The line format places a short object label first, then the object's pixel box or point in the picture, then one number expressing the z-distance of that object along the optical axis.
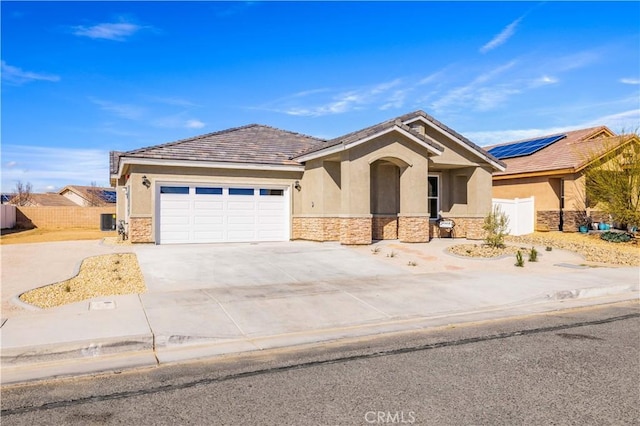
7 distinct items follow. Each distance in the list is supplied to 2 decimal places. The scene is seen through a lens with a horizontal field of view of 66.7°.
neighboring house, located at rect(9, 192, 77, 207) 55.97
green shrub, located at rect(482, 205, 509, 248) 17.36
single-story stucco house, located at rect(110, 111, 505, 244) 18.48
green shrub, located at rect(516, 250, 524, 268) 14.70
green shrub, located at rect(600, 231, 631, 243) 21.64
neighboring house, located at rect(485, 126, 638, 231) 25.09
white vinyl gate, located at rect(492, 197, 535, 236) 25.05
